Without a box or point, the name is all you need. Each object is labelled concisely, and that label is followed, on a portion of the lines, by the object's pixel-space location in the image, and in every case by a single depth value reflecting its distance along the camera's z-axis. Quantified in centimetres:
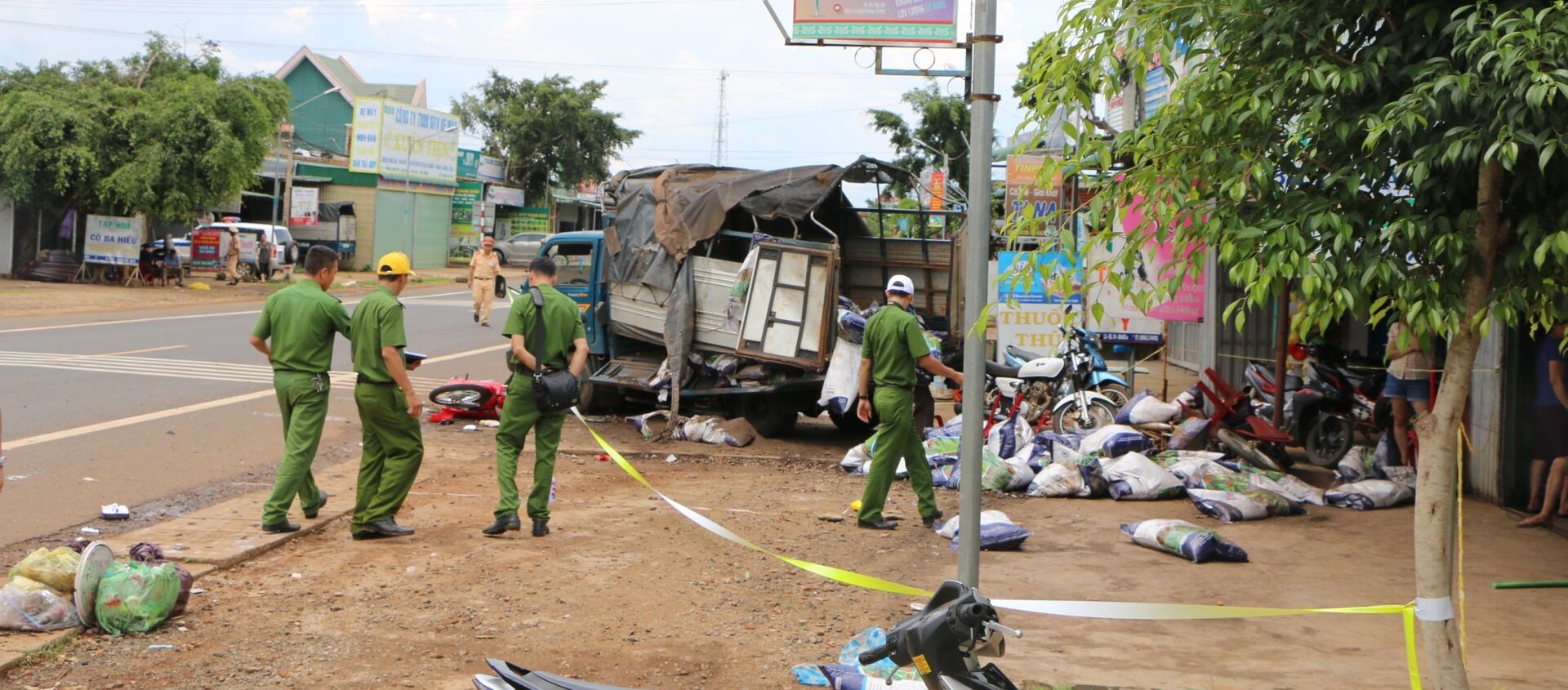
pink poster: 1243
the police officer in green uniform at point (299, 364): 775
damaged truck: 1203
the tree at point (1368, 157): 365
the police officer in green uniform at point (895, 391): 868
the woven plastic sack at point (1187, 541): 789
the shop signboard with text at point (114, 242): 3102
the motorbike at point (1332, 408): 1120
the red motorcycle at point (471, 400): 1355
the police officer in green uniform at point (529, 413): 806
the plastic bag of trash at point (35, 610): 556
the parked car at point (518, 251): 5038
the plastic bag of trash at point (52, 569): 577
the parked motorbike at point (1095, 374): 1320
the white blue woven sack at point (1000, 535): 813
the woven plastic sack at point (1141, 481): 1009
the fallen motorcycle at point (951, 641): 328
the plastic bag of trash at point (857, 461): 1134
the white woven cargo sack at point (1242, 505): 939
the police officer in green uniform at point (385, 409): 760
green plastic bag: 568
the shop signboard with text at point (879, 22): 1681
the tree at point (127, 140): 2909
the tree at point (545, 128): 5900
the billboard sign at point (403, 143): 4791
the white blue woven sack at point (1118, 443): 1095
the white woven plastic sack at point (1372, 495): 977
